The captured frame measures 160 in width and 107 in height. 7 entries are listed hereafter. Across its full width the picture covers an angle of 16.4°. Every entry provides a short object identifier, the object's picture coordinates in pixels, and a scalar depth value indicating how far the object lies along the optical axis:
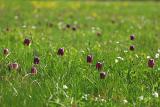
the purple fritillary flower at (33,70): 7.03
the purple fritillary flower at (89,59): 7.61
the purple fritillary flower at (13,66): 7.04
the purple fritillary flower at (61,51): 7.96
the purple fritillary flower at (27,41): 8.65
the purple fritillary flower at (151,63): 7.51
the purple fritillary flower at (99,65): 7.41
